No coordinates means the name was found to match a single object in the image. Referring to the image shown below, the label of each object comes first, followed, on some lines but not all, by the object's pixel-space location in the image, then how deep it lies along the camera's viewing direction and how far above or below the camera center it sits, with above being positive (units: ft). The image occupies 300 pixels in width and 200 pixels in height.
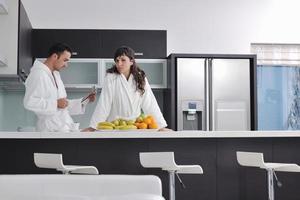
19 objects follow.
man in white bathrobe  16.10 +0.54
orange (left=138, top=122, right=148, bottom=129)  15.43 -0.29
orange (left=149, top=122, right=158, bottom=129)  15.60 -0.29
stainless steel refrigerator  22.53 +0.94
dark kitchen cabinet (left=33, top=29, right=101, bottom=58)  22.58 +2.98
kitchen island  15.42 -1.07
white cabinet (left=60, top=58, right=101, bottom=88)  22.91 +1.71
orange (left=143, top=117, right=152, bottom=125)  15.57 -0.16
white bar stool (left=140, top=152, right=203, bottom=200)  13.65 -1.19
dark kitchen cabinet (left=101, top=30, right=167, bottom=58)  22.88 +2.96
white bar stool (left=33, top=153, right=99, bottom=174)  13.66 -1.17
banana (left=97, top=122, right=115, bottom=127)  15.34 -0.24
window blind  25.21 +2.75
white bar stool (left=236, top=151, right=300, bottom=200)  14.21 -1.25
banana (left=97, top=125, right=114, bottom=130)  15.19 -0.32
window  25.40 +1.06
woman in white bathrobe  17.43 +0.65
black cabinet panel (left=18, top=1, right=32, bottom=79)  19.85 +2.59
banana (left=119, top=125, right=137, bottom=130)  15.16 -0.31
